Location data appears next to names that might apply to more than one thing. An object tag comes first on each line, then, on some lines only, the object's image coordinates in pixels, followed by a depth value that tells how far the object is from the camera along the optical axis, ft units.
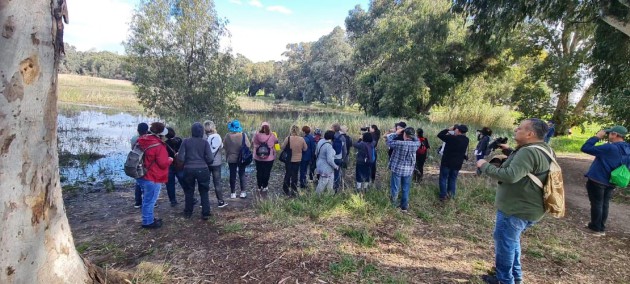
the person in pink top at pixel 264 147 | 21.45
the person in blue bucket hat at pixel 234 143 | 21.30
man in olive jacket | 10.19
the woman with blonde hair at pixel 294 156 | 22.21
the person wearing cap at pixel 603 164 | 16.66
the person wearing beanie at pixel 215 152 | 19.21
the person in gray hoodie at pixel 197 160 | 16.92
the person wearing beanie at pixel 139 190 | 17.08
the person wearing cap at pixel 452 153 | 21.29
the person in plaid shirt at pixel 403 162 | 19.43
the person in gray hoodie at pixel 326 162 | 21.25
